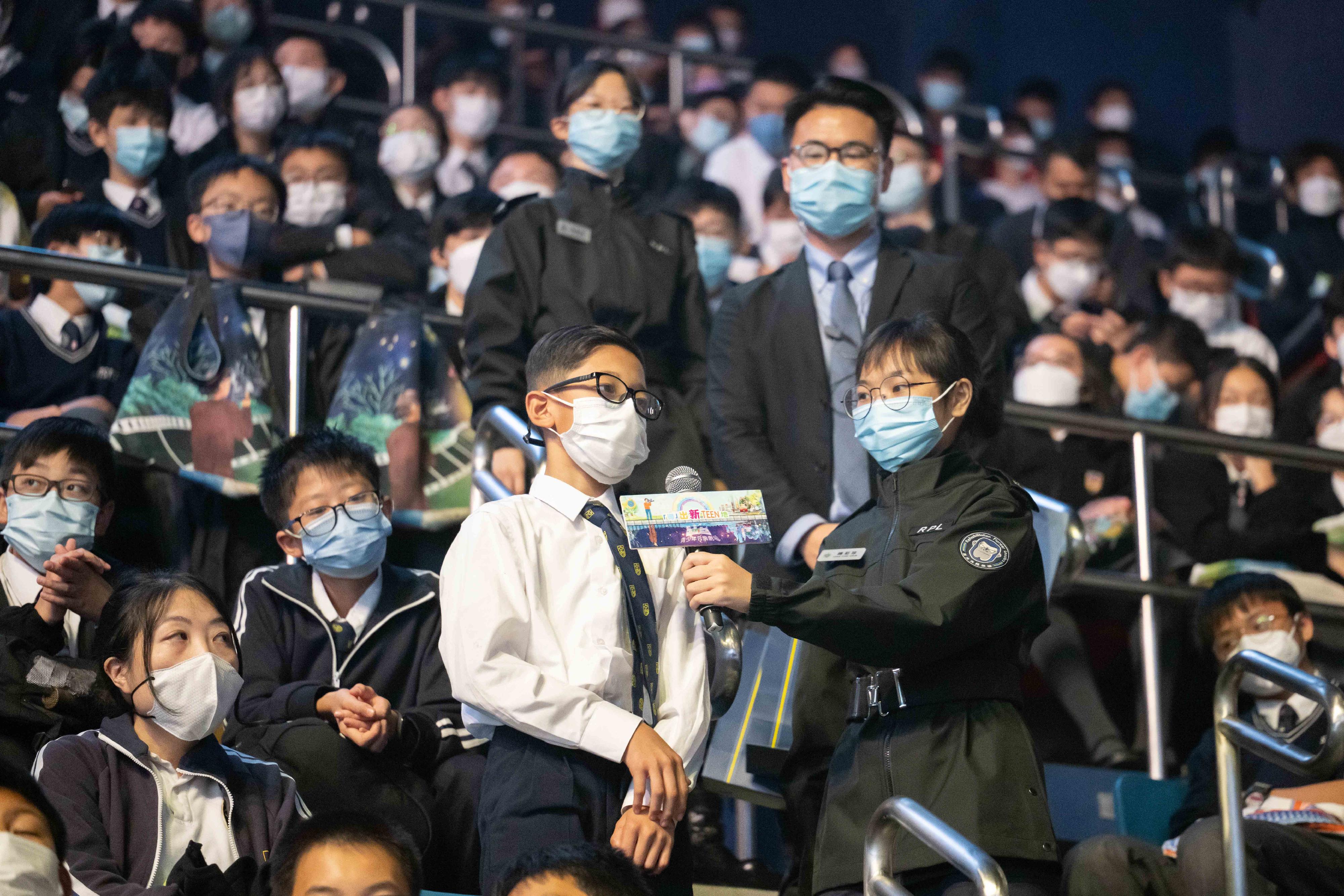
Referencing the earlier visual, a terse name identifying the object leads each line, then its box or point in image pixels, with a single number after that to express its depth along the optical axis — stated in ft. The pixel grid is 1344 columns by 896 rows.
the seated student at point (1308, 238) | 30.86
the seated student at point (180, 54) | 25.84
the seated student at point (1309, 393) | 25.17
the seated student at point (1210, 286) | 27.12
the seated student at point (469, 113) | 28.40
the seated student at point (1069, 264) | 26.17
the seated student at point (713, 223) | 23.81
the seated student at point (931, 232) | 24.53
